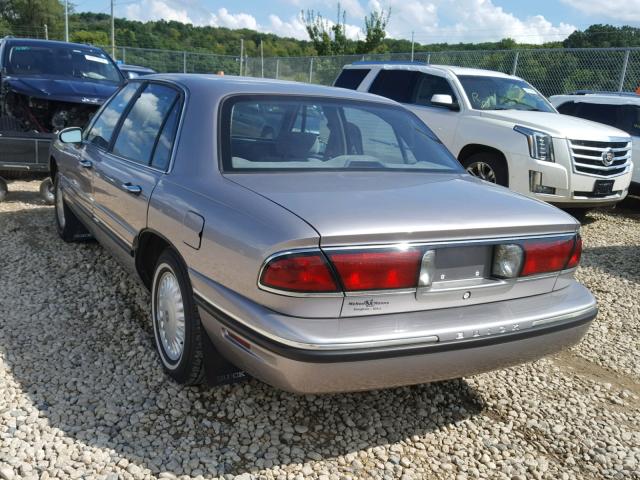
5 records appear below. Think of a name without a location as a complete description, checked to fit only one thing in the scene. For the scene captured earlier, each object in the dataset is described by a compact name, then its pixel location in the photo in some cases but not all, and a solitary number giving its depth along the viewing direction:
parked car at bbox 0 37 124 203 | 6.70
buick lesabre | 2.31
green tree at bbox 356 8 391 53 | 27.34
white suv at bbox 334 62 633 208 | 7.08
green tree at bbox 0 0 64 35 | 66.89
